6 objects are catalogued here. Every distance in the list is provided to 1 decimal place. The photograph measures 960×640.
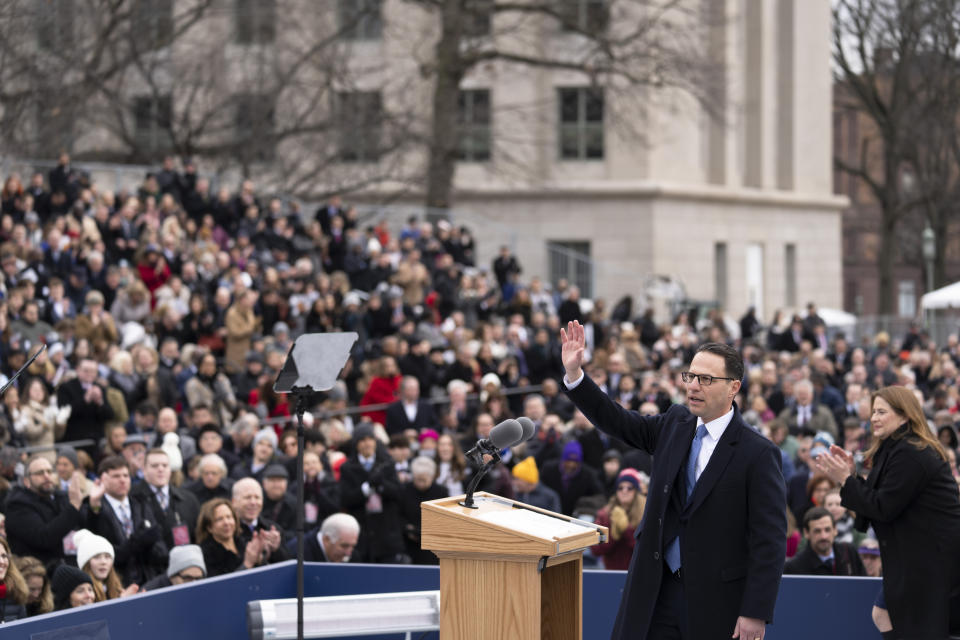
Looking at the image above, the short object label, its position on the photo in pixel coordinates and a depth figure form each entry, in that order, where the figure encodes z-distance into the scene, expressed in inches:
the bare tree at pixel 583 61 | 1391.5
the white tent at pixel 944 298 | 1156.5
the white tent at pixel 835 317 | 1666.3
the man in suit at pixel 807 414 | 677.9
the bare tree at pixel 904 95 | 1529.3
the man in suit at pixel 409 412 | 669.9
